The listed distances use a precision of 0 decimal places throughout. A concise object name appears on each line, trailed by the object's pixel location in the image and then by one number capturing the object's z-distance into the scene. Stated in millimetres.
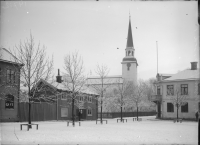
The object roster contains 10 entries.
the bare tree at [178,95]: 39375
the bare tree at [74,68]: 29141
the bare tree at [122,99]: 40534
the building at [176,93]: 39969
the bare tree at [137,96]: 46984
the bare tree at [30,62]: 21633
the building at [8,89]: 28625
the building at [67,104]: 39969
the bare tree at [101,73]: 35209
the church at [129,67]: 99938
